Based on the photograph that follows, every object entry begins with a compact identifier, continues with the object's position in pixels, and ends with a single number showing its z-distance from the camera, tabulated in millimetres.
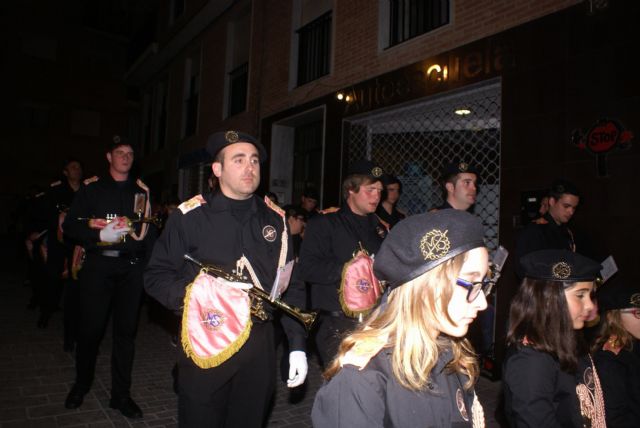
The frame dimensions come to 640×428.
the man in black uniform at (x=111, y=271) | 4109
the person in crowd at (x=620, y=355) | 2834
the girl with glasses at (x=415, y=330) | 1430
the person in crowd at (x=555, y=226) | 4922
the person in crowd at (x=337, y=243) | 3926
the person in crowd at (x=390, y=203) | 6859
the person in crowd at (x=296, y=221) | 6531
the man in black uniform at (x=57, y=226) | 6922
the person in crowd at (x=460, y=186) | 5016
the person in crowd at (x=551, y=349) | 2258
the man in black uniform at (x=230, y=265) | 2549
